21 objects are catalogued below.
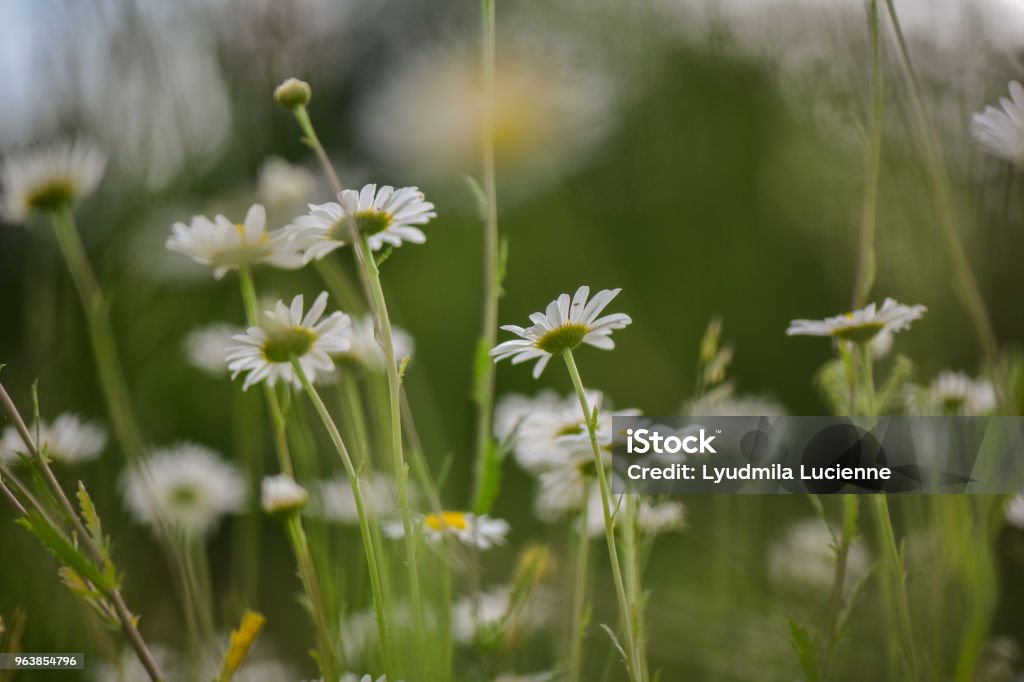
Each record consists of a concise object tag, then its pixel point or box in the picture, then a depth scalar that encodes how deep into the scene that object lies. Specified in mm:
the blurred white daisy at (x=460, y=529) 1090
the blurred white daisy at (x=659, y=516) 1119
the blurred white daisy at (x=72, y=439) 1142
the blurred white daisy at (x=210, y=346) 1169
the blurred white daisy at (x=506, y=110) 1187
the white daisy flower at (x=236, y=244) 1076
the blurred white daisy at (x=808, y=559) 1191
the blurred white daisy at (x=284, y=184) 1139
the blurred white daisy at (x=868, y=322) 1077
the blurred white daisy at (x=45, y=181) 1119
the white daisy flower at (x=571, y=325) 1052
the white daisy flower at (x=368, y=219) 1058
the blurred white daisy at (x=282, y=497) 1071
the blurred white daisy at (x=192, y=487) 1191
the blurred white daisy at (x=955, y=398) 1134
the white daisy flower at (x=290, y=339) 1052
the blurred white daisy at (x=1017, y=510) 1121
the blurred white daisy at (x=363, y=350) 1125
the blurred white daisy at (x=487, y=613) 1116
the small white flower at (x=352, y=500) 1104
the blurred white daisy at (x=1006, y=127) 1111
